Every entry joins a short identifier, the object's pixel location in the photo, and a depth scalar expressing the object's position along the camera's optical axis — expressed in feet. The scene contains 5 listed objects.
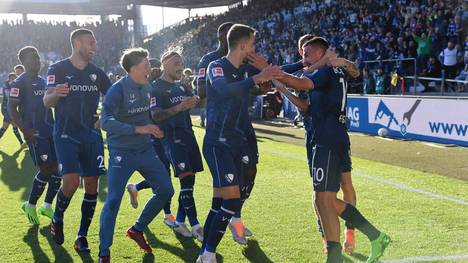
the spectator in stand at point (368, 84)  67.77
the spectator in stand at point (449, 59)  57.67
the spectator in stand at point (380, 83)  65.41
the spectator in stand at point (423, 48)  62.13
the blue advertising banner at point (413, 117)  40.45
